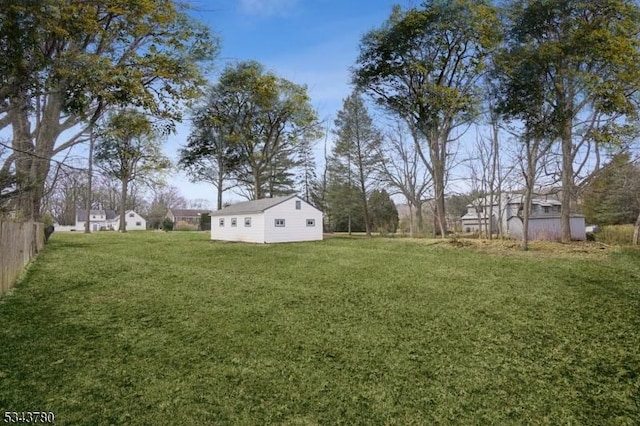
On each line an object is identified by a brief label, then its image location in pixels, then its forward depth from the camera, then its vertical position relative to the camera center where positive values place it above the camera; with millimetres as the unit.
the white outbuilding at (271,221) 18359 +291
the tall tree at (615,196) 14954 +1479
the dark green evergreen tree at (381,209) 31109 +1357
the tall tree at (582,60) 11922 +5625
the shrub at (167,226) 35062 +293
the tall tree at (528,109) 11938 +3926
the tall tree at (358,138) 24844 +6229
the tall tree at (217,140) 22125 +6347
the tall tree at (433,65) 15680 +7792
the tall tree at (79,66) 4852 +2969
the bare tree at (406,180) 24859 +3223
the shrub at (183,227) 37262 +156
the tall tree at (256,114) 21500 +7374
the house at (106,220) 49756 +1384
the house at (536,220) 18956 +77
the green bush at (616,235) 15883 -761
